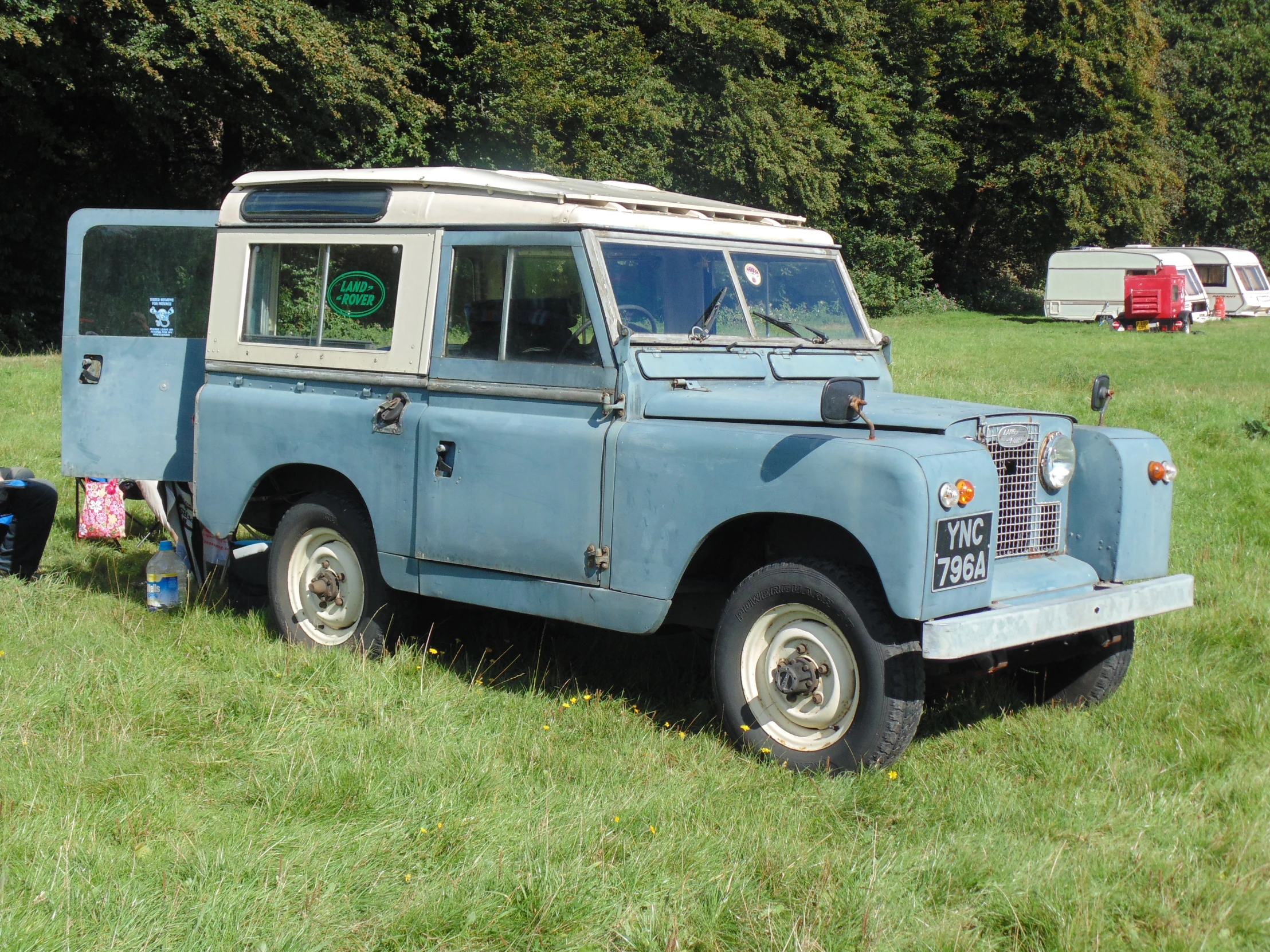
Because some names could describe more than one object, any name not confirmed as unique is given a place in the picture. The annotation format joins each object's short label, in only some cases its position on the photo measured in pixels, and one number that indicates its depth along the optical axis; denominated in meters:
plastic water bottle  6.97
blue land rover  4.55
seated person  7.43
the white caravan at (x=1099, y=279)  36.75
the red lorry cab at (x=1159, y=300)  35.12
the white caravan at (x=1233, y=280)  42.31
